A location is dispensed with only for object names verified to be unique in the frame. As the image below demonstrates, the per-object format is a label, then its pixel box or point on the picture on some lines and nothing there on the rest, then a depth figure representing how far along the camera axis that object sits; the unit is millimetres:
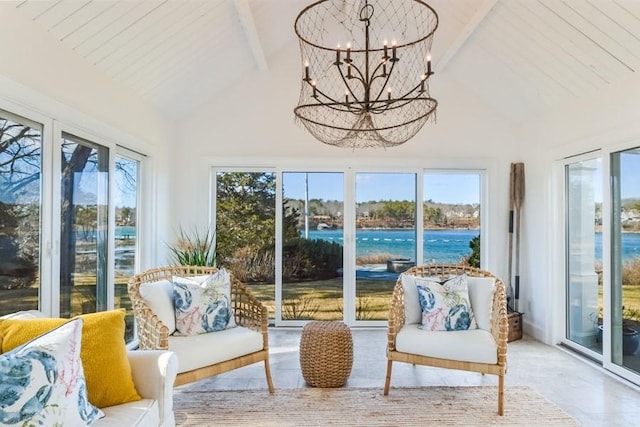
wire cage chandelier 4051
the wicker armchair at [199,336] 2500
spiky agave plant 4078
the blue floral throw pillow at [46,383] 1314
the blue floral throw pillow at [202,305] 2857
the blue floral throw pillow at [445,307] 2957
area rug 2506
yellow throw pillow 1670
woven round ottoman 2967
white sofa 1726
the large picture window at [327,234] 4707
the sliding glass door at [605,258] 3190
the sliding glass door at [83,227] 2883
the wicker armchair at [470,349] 2635
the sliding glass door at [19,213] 2291
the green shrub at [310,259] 4715
